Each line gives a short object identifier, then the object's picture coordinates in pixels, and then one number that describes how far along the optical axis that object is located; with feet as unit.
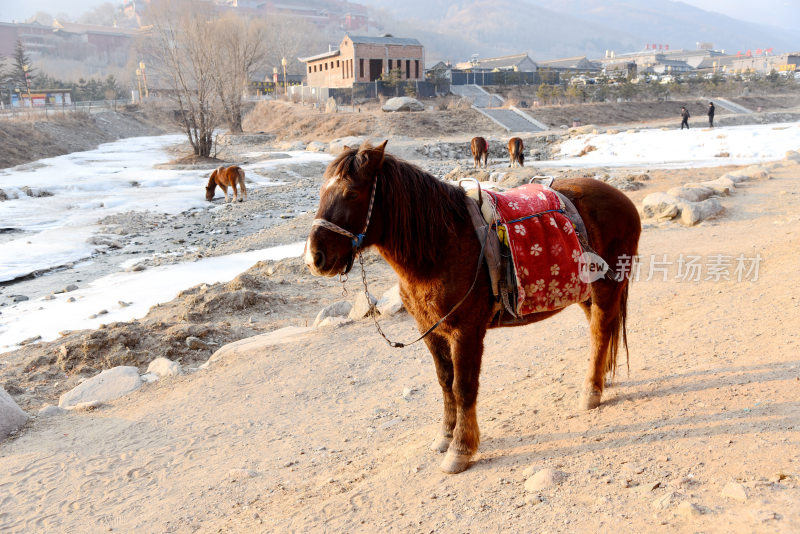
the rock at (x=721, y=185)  38.64
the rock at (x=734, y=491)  7.91
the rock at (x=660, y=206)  34.11
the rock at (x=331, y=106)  138.92
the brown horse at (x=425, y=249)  9.25
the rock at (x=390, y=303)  21.77
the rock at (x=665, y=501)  8.13
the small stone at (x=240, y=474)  12.32
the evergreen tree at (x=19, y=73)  181.88
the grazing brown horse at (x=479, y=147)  71.67
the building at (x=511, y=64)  222.69
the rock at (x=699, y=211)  32.65
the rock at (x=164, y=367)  19.13
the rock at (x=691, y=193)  35.91
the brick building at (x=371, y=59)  160.56
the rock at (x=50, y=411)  16.70
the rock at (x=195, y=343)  21.48
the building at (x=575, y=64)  244.63
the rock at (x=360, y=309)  21.89
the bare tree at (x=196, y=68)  91.20
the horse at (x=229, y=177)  55.01
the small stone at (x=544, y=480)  9.55
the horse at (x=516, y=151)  69.00
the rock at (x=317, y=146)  101.90
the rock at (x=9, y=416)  15.48
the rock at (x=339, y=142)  92.26
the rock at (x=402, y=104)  126.41
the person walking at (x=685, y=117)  101.33
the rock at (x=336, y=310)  22.84
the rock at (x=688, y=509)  7.74
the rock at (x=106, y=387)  17.72
